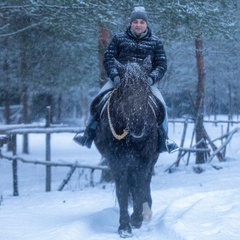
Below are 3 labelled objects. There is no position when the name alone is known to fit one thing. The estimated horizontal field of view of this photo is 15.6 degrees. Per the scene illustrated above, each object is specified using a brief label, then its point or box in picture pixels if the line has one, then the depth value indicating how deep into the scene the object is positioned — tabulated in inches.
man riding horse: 427.2
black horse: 366.3
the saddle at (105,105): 399.0
